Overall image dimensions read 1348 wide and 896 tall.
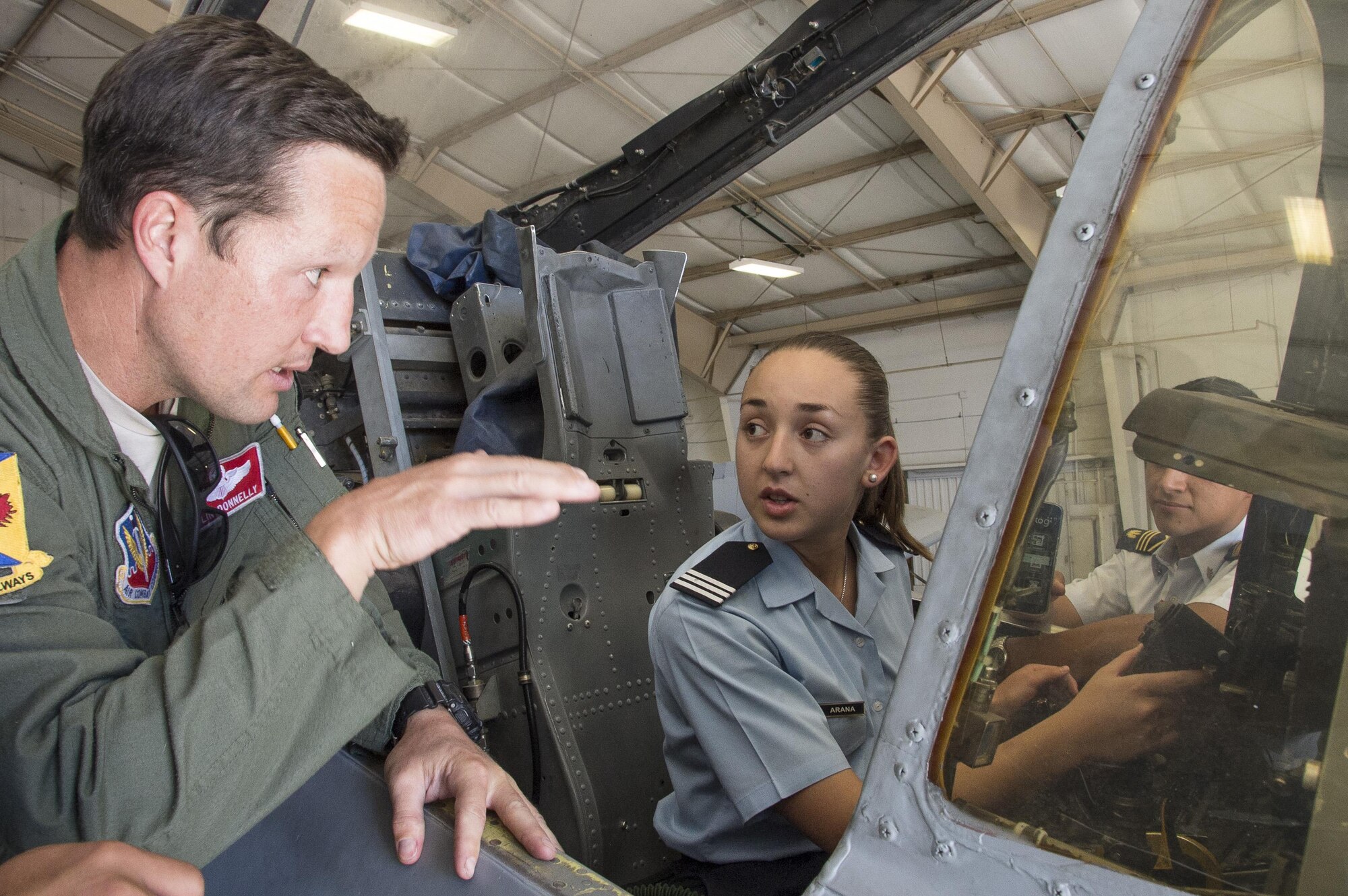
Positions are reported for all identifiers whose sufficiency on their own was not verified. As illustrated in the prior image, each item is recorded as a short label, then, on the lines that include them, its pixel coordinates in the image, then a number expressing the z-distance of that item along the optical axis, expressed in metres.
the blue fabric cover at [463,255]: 2.79
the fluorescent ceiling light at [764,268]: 9.27
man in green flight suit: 0.74
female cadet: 1.14
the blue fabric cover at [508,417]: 2.50
